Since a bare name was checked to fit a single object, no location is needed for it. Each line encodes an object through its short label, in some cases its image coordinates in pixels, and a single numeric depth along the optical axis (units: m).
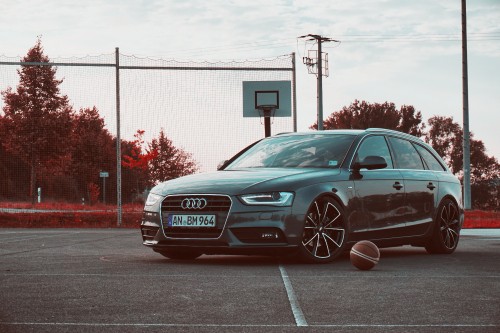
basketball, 8.48
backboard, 18.45
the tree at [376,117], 77.62
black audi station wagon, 8.84
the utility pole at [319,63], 42.33
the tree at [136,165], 19.34
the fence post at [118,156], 18.73
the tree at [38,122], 19.50
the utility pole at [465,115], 29.19
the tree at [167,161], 18.80
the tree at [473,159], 77.94
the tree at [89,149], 19.27
